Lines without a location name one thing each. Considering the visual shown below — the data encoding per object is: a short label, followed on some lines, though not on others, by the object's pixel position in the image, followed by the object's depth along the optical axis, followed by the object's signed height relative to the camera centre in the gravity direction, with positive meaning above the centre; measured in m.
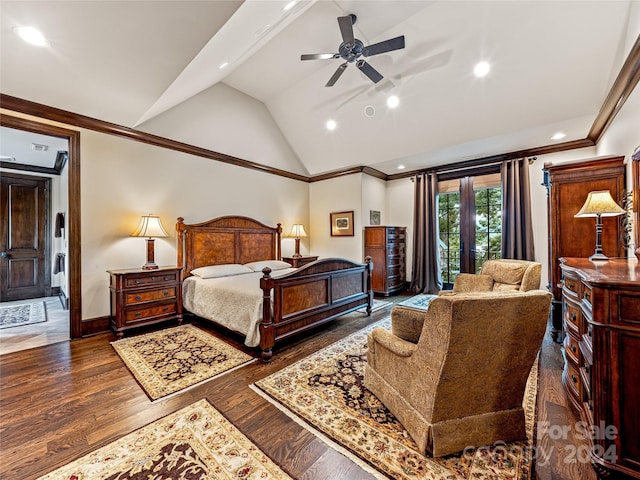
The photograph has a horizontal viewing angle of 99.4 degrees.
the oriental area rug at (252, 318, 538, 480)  1.46 -1.21
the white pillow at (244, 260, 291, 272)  4.84 -0.38
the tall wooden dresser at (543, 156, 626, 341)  2.93 +0.31
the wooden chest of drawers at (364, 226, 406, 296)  5.70 -0.29
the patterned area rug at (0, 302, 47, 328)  3.99 -1.08
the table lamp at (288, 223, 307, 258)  5.88 +0.25
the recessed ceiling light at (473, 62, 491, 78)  3.48 +2.24
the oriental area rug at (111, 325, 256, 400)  2.36 -1.17
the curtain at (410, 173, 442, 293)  5.85 +0.08
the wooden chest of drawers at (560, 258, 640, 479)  1.26 -0.64
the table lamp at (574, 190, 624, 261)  2.43 +0.28
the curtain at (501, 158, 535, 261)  4.78 +0.51
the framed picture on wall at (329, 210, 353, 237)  5.99 +0.43
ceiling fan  2.82 +2.21
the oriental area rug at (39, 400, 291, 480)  1.44 -1.20
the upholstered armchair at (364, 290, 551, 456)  1.38 -0.71
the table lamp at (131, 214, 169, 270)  3.68 +0.19
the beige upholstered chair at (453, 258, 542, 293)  2.71 -0.42
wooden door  5.36 +0.20
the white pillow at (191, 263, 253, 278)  4.14 -0.41
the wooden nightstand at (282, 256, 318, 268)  5.82 -0.36
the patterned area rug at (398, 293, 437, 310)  4.91 -1.13
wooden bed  2.87 -0.41
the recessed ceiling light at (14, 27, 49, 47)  2.19 +1.77
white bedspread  2.86 -0.69
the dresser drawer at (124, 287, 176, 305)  3.44 -0.66
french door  5.36 +0.39
